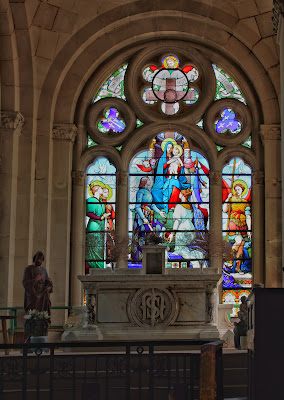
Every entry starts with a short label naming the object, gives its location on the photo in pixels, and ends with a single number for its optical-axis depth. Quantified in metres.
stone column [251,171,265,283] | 18.75
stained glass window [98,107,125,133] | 20.17
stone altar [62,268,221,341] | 14.51
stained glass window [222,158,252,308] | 19.12
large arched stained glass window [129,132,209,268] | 19.42
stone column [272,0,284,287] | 11.16
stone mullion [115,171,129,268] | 19.34
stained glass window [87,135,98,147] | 20.03
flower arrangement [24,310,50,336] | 13.84
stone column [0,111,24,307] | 17.59
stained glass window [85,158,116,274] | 19.53
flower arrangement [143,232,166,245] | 15.23
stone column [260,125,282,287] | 18.36
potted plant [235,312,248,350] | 13.85
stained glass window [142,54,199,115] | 20.16
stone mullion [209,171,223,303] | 18.84
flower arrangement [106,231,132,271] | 18.19
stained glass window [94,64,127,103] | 20.25
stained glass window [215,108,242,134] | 19.95
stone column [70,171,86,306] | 18.88
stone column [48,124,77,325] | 18.55
